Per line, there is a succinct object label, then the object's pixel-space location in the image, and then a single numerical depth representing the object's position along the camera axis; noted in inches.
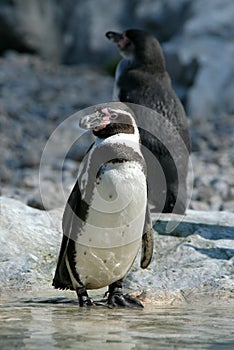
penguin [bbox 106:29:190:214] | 668.1
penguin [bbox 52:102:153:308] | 419.5
